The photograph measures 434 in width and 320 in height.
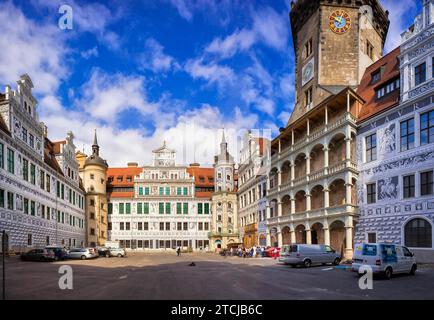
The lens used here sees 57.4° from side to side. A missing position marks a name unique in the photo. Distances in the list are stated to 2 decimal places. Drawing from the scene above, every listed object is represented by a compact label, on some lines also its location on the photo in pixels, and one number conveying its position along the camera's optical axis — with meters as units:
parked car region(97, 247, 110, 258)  51.55
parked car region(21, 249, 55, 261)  35.78
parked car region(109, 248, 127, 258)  51.75
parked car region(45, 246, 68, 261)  37.44
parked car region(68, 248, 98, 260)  41.50
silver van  28.64
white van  19.42
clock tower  43.62
